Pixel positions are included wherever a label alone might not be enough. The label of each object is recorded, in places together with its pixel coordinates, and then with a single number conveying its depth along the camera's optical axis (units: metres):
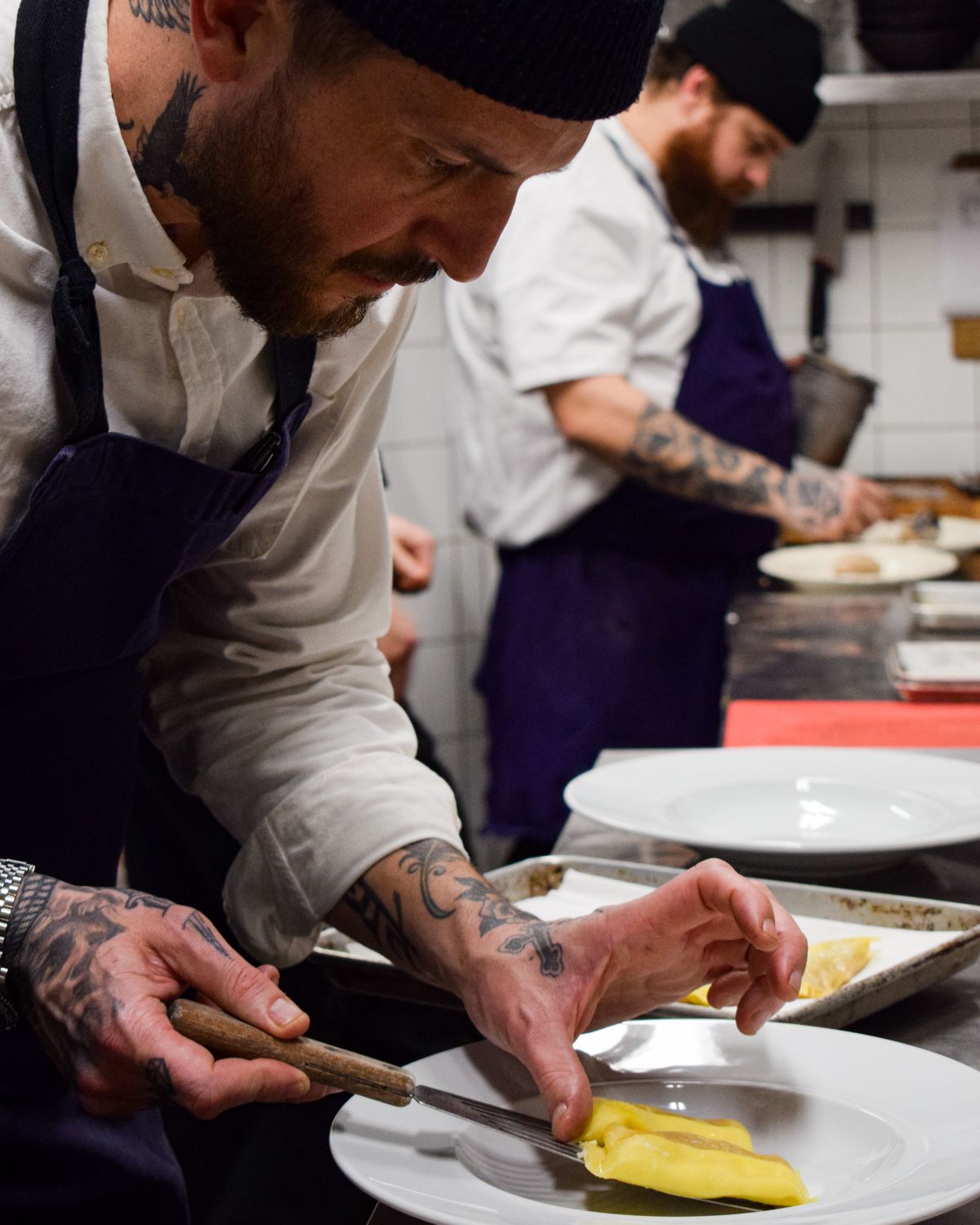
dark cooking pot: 3.38
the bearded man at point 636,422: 2.71
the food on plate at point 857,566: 2.56
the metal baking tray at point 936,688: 1.73
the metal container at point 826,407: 2.98
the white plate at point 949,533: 2.83
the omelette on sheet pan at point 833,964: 0.94
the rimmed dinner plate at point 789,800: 1.15
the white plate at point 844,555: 2.51
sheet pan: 0.88
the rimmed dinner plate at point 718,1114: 0.69
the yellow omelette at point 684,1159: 0.72
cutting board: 1.59
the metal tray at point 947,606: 2.09
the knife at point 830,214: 3.77
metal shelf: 3.35
